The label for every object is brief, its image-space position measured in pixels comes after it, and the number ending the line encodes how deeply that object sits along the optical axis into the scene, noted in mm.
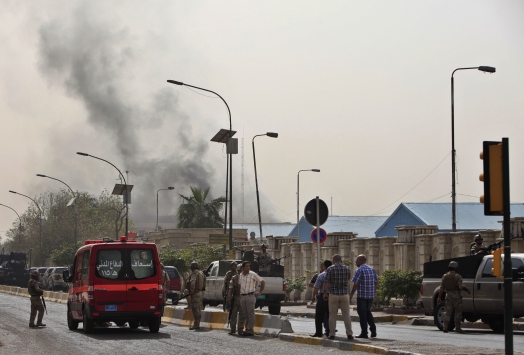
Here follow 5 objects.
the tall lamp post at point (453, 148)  41088
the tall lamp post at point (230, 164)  43375
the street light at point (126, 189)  62188
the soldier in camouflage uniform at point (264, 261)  37344
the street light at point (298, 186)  73825
